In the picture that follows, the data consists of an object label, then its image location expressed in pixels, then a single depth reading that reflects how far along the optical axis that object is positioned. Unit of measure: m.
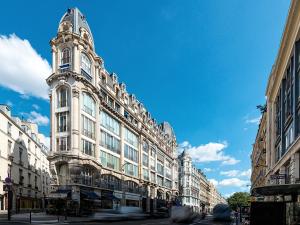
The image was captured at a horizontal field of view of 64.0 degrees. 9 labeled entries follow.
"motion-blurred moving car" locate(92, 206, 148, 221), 21.46
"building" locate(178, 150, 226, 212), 87.62
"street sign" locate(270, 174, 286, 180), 22.95
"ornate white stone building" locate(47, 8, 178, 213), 31.32
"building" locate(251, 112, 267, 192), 38.51
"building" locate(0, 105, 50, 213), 33.95
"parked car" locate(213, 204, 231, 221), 28.29
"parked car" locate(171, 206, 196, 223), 25.83
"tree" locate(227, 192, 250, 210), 100.07
